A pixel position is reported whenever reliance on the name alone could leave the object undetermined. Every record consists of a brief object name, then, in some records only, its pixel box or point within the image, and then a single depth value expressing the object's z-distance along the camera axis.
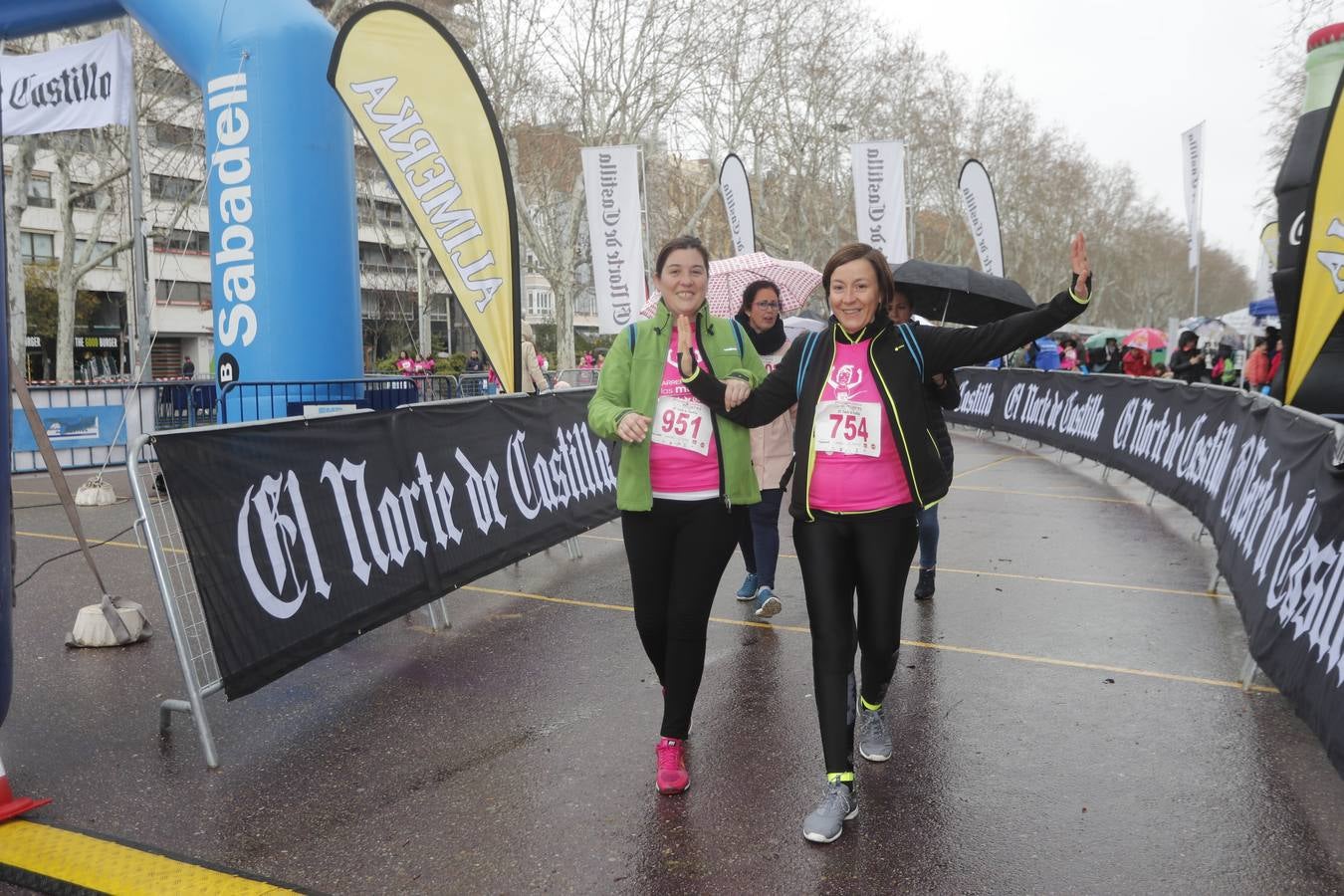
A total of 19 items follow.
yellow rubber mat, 2.96
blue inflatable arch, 9.09
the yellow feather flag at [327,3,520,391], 6.98
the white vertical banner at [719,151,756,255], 23.08
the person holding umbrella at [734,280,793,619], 5.82
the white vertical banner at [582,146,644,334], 17.39
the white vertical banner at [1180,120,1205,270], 19.81
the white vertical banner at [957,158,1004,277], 21.80
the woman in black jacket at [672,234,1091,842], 3.30
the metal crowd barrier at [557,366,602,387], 27.02
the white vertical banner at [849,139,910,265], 20.94
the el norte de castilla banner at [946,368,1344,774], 3.73
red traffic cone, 3.38
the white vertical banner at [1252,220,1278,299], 22.09
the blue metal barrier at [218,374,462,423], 9.15
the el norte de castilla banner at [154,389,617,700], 4.01
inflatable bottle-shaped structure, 8.79
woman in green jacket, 3.56
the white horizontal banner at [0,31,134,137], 9.63
